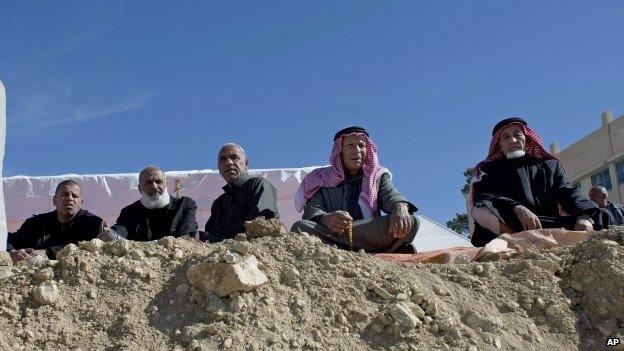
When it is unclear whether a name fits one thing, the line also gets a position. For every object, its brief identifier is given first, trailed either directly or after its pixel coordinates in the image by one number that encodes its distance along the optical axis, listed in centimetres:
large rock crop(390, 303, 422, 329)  310
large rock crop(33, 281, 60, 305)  309
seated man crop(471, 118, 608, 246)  509
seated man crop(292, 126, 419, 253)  477
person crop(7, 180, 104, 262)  550
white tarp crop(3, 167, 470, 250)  884
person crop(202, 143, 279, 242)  530
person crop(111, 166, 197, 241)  570
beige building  2067
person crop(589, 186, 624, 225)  651
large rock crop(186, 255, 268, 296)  314
